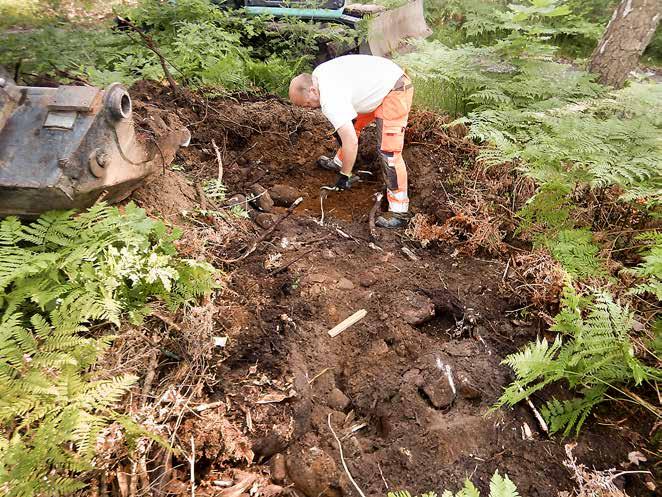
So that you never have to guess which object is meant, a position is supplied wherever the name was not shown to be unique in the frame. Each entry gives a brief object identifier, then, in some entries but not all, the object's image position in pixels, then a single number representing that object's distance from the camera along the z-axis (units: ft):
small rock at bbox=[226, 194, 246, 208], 12.76
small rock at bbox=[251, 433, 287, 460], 7.16
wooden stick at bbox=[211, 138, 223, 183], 13.57
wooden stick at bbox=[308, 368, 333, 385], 8.34
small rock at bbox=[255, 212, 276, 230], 12.60
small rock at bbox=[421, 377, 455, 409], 8.02
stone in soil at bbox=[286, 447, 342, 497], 6.84
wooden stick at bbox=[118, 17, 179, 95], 13.33
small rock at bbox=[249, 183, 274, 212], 13.64
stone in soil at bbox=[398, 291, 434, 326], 9.80
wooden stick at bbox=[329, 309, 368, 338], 9.53
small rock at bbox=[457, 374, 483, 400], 8.02
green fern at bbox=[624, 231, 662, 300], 7.45
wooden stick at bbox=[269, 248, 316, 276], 10.58
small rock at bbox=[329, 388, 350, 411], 8.17
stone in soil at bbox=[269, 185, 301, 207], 14.52
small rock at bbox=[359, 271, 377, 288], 10.88
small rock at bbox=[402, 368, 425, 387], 8.34
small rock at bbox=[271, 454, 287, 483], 6.93
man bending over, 12.87
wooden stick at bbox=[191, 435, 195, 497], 6.08
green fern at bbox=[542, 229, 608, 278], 9.58
